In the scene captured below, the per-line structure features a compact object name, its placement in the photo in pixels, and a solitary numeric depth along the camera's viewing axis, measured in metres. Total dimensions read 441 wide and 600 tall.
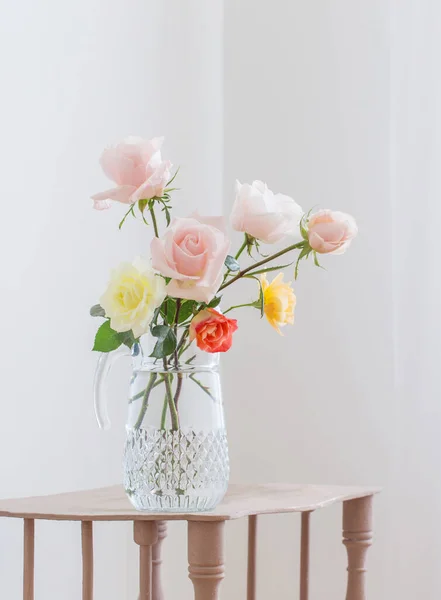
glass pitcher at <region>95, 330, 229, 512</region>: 1.91
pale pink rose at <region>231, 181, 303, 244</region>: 1.88
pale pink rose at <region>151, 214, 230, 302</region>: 1.82
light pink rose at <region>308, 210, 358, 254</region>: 1.88
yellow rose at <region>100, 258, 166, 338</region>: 1.82
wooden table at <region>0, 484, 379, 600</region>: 1.86
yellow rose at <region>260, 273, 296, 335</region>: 1.92
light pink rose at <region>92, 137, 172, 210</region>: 1.86
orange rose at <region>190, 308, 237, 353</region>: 1.86
